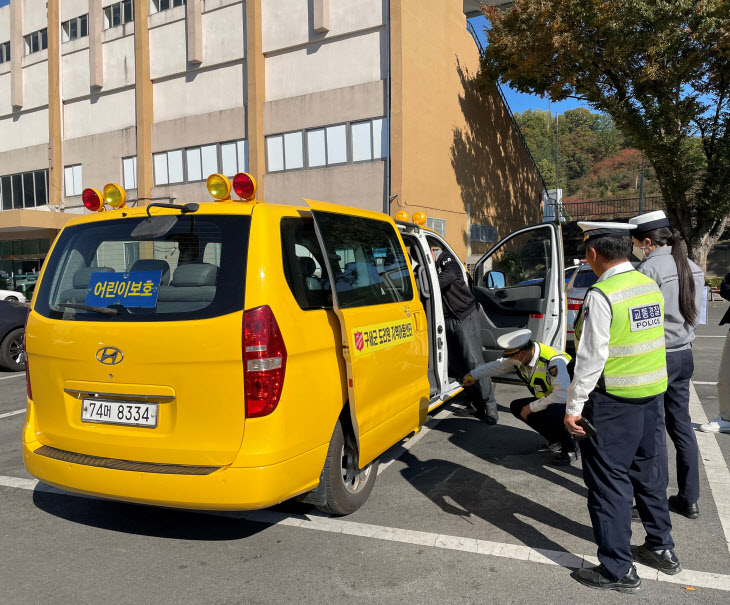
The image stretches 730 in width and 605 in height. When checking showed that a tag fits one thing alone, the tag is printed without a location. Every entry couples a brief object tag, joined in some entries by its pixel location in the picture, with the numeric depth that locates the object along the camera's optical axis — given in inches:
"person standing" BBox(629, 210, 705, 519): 146.0
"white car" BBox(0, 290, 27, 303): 536.7
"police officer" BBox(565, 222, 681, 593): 110.5
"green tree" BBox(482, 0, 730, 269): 686.5
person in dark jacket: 223.9
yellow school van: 116.7
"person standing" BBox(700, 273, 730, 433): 210.8
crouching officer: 155.4
